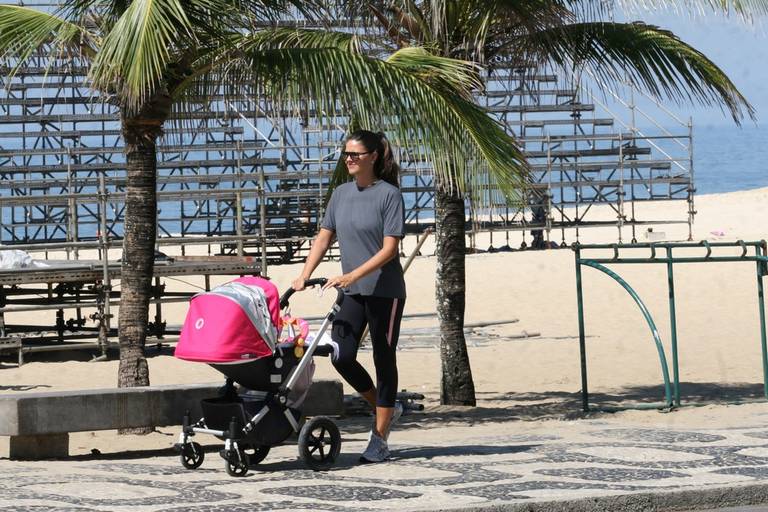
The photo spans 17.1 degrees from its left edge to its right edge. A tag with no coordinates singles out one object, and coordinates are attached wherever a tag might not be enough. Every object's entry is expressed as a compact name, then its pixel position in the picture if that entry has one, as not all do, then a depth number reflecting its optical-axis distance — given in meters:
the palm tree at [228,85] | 17.99
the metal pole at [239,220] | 33.41
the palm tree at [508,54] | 21.34
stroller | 12.95
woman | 13.54
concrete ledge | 15.33
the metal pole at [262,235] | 30.89
